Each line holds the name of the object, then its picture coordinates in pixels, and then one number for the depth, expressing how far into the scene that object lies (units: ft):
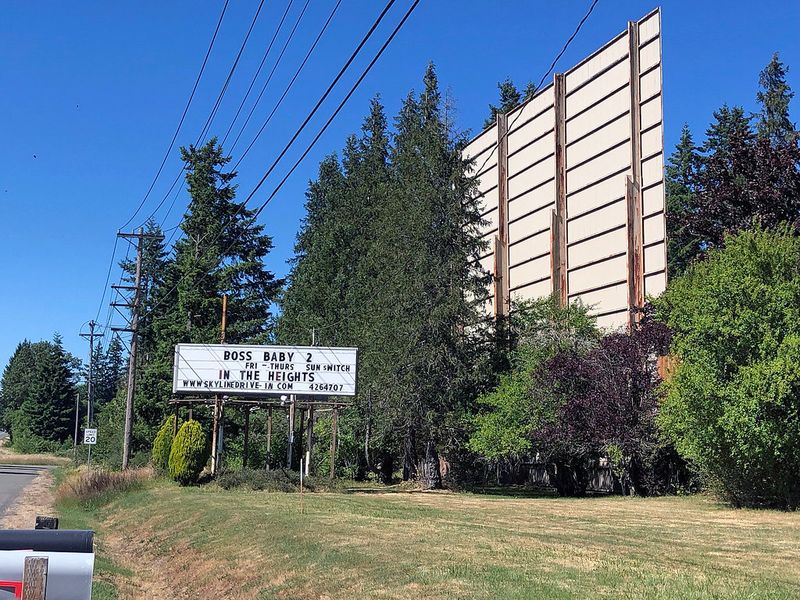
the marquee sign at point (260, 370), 109.91
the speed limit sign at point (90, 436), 168.86
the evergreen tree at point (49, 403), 370.94
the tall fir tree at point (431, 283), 123.44
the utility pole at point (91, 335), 257.48
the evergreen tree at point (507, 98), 232.32
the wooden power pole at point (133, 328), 137.07
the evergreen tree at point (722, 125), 201.67
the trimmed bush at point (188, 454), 102.78
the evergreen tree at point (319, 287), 168.25
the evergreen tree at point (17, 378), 518.62
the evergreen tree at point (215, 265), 186.09
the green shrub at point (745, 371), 72.59
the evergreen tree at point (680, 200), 116.78
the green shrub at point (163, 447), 114.73
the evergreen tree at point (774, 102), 186.29
